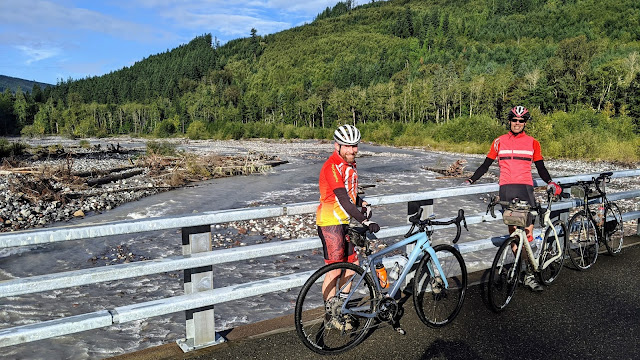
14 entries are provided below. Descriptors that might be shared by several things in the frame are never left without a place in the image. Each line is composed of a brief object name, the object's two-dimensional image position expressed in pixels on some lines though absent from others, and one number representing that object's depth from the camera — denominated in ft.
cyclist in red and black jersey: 18.24
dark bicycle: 20.66
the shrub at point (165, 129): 402.72
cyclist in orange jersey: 13.38
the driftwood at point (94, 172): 82.11
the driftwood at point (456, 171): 97.45
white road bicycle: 16.30
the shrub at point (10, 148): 113.39
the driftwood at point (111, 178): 78.36
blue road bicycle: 13.24
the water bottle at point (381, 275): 14.11
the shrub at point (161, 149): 120.26
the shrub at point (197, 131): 352.08
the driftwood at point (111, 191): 66.89
